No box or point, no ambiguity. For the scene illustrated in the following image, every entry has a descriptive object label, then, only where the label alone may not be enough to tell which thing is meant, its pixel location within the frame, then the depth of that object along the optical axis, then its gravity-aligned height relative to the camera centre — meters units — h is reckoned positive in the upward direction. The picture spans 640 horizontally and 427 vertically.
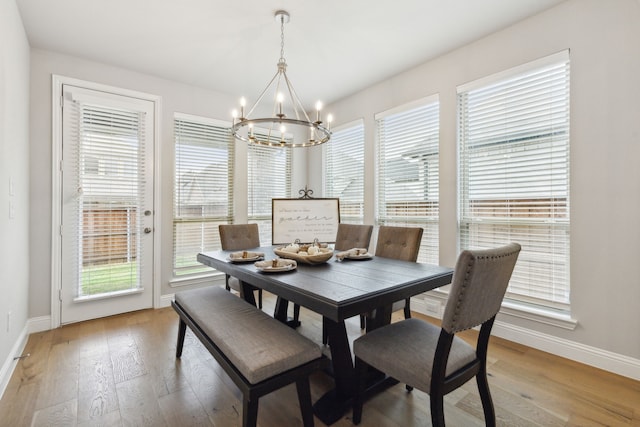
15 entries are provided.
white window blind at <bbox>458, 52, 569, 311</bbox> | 2.37 +0.39
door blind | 3.08 +0.19
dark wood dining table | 1.43 -0.39
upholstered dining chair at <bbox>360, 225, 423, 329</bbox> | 2.45 -0.26
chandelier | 2.22 +1.27
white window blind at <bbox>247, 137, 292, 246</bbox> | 4.27 +0.49
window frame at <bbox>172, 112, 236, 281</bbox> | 3.65 +0.09
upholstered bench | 1.31 -0.66
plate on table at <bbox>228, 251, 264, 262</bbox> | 2.25 -0.33
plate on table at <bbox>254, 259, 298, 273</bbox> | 1.90 -0.34
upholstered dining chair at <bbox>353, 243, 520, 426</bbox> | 1.22 -0.64
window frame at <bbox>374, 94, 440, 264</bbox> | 3.18 +0.48
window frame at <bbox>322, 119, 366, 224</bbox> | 4.02 +0.79
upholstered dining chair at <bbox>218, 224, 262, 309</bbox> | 3.07 -0.26
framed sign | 3.71 -0.07
